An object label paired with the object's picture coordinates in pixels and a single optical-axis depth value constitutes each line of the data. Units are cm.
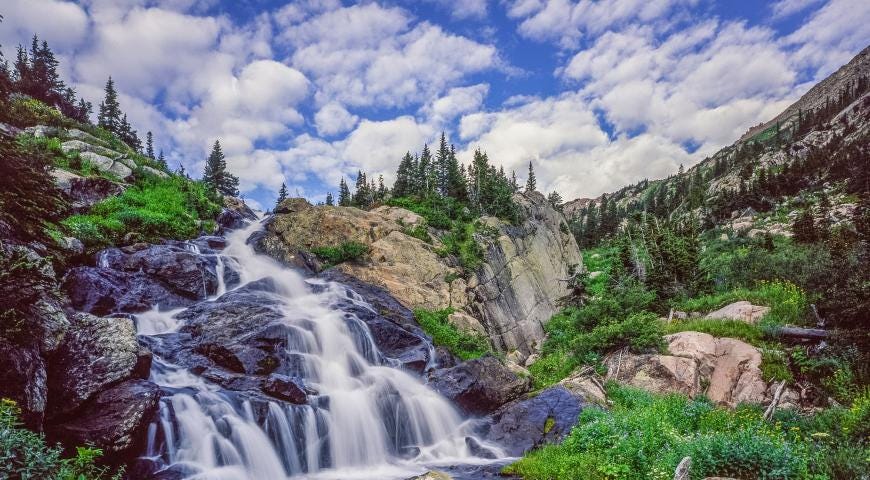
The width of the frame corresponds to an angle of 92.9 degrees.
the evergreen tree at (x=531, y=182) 9296
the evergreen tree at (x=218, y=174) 5975
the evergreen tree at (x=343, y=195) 7686
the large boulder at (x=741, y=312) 1770
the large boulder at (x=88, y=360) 1045
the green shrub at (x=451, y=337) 2522
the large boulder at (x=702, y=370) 1444
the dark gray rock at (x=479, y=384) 1764
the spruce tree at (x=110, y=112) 6030
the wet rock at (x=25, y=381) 833
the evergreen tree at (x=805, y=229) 3459
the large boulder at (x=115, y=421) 975
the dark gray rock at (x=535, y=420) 1438
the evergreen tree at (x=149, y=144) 8328
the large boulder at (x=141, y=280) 1753
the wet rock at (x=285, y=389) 1422
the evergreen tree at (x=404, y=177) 6525
